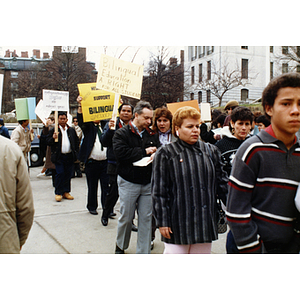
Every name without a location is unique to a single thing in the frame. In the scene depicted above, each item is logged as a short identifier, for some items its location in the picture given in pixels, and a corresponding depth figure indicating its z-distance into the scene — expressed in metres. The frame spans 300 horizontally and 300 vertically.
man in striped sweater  1.77
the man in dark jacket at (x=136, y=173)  3.64
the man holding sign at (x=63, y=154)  6.95
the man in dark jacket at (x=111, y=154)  4.64
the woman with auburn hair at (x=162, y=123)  4.10
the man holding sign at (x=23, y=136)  8.56
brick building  21.89
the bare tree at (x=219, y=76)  24.71
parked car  12.79
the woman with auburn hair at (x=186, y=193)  2.63
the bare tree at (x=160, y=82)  20.72
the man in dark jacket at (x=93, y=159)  5.79
